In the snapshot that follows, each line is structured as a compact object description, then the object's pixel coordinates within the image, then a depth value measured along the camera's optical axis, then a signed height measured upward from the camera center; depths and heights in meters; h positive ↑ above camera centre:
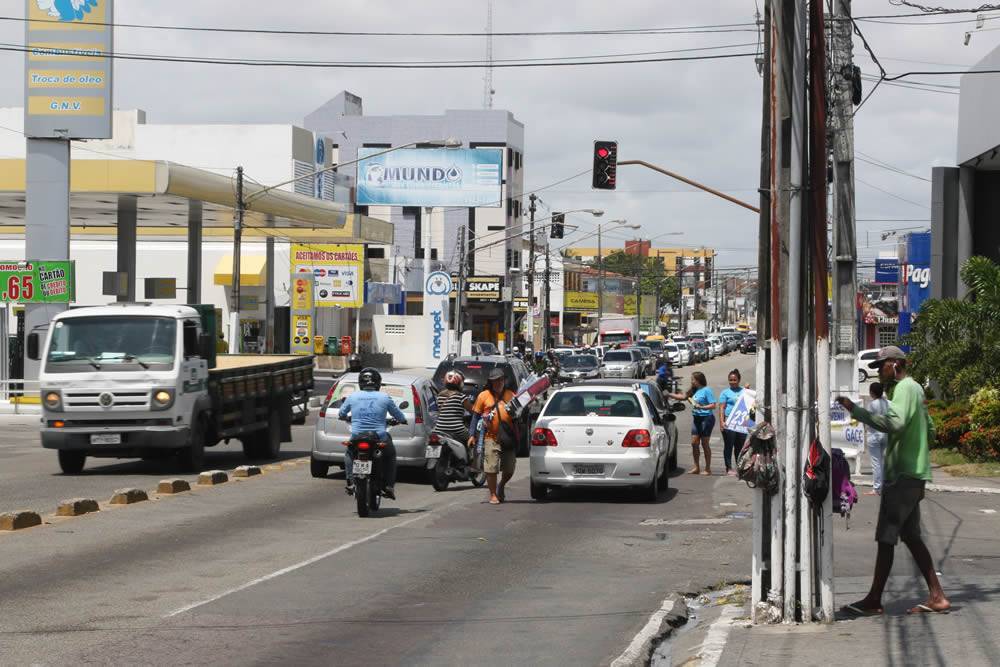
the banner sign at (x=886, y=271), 73.56 +3.30
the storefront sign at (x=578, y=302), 116.19 +2.31
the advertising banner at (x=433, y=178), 85.69 +9.34
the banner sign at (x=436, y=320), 67.22 +0.41
